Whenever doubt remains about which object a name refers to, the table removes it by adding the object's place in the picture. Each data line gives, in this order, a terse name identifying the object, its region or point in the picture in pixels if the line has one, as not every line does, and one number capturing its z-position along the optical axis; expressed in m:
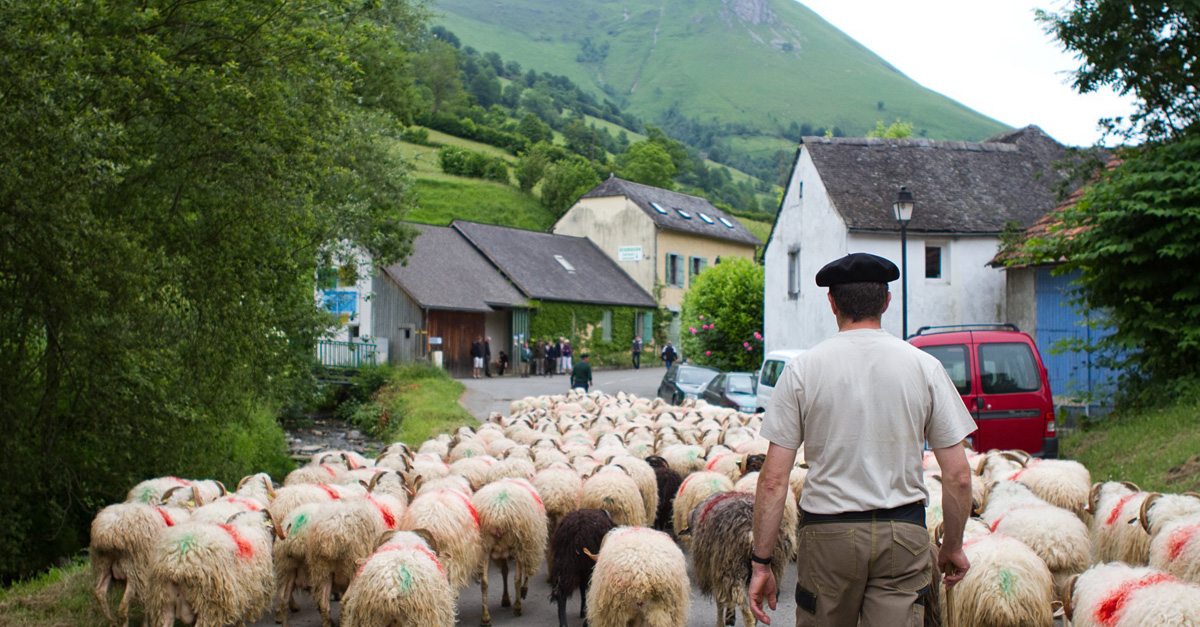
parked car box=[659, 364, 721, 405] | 24.73
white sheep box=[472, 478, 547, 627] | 8.53
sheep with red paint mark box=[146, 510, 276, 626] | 7.02
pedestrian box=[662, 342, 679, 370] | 42.91
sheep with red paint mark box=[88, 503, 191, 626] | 7.92
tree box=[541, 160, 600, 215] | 70.19
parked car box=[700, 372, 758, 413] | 21.34
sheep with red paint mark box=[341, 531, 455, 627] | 6.28
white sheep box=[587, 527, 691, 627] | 6.57
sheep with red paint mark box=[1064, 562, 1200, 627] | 4.77
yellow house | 53.66
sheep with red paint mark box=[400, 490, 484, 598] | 7.97
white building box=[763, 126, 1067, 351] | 27.08
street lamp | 17.30
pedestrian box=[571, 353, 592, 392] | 25.33
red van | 12.74
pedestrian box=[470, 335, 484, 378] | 39.34
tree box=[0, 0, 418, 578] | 9.60
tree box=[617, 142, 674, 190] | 86.14
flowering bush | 34.94
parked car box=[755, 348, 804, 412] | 18.80
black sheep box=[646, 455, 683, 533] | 11.25
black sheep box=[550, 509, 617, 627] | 7.93
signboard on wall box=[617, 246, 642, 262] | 53.69
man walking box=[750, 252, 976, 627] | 3.93
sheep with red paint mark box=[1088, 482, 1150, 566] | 7.51
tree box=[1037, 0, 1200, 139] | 15.73
